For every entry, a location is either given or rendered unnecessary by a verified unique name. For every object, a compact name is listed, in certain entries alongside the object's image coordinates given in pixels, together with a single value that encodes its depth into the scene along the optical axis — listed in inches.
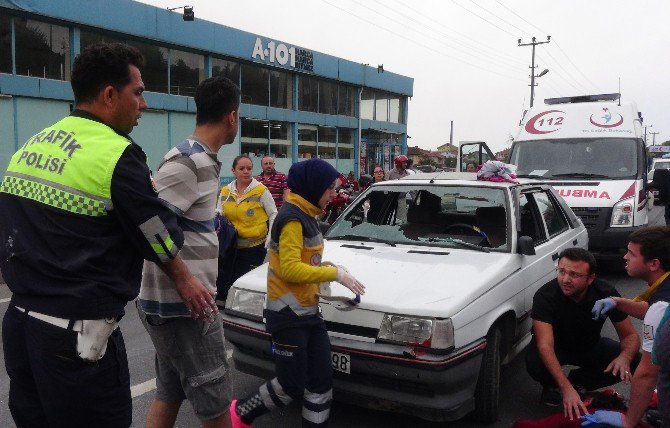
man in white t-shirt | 112.0
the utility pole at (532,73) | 1694.1
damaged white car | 120.7
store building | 567.8
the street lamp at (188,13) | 647.8
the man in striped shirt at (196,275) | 96.7
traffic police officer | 69.8
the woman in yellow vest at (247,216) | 206.2
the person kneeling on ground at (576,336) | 140.9
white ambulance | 314.3
